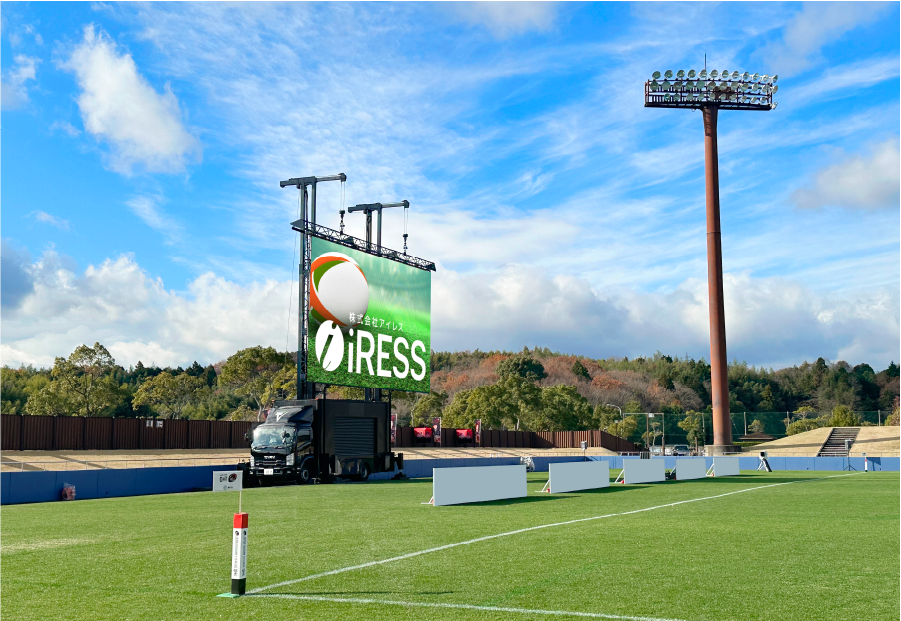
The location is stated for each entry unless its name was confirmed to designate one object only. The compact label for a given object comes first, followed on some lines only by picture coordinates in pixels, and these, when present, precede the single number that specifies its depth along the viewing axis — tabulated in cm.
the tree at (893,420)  8119
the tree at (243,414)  8254
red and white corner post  875
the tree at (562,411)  9144
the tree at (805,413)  10062
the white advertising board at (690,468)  3788
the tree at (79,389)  6481
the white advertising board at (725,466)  4306
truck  3591
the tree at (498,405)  8688
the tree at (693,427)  9075
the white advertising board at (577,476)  2884
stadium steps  7100
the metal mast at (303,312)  3897
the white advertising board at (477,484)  2292
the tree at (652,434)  9591
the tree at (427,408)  9150
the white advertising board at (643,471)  3472
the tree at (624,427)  9800
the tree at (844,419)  8400
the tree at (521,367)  14062
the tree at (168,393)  7694
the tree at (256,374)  7462
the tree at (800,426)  8725
